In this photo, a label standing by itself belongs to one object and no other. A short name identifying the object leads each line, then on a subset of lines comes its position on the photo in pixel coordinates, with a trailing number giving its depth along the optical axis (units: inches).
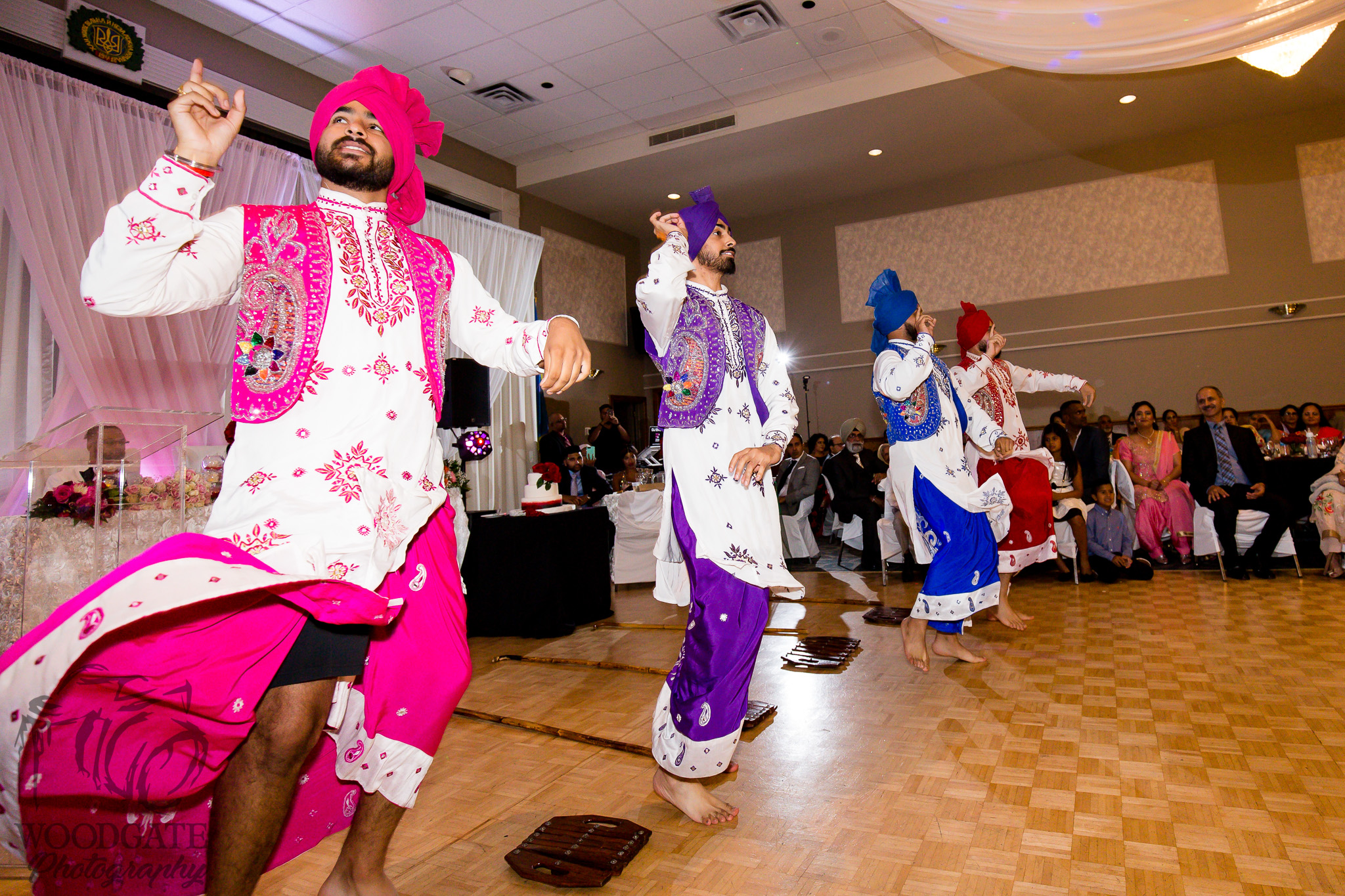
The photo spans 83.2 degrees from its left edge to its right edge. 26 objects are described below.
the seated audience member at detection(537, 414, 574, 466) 301.7
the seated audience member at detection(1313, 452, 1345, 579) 200.7
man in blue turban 130.3
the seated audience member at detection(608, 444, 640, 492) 287.7
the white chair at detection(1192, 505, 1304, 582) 211.5
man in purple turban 79.0
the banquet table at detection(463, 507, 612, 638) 176.7
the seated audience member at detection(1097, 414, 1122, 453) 252.2
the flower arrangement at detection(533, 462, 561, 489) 192.4
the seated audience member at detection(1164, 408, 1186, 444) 297.9
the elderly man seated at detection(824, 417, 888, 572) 262.2
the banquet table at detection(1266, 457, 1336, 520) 212.8
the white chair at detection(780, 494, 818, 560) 278.8
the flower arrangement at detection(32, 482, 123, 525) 89.9
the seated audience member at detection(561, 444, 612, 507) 283.9
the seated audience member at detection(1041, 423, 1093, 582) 224.4
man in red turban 161.5
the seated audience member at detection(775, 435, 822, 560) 279.9
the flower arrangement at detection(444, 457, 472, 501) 223.1
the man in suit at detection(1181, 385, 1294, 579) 209.8
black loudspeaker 206.8
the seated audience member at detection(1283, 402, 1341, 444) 241.0
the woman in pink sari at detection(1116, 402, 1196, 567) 229.1
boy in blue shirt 221.9
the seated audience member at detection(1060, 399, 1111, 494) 231.3
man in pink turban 42.3
